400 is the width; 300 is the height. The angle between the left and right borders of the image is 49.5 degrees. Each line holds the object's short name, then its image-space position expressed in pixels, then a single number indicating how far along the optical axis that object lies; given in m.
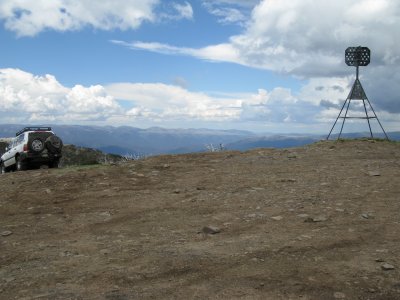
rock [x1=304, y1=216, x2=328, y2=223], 8.71
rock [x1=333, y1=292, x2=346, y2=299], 5.52
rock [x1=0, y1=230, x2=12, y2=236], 8.97
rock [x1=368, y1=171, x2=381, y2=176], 12.84
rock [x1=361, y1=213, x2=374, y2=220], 8.79
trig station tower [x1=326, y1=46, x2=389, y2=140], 20.89
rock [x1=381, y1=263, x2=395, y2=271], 6.25
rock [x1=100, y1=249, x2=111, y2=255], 7.51
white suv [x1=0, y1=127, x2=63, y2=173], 21.36
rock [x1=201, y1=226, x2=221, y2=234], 8.44
